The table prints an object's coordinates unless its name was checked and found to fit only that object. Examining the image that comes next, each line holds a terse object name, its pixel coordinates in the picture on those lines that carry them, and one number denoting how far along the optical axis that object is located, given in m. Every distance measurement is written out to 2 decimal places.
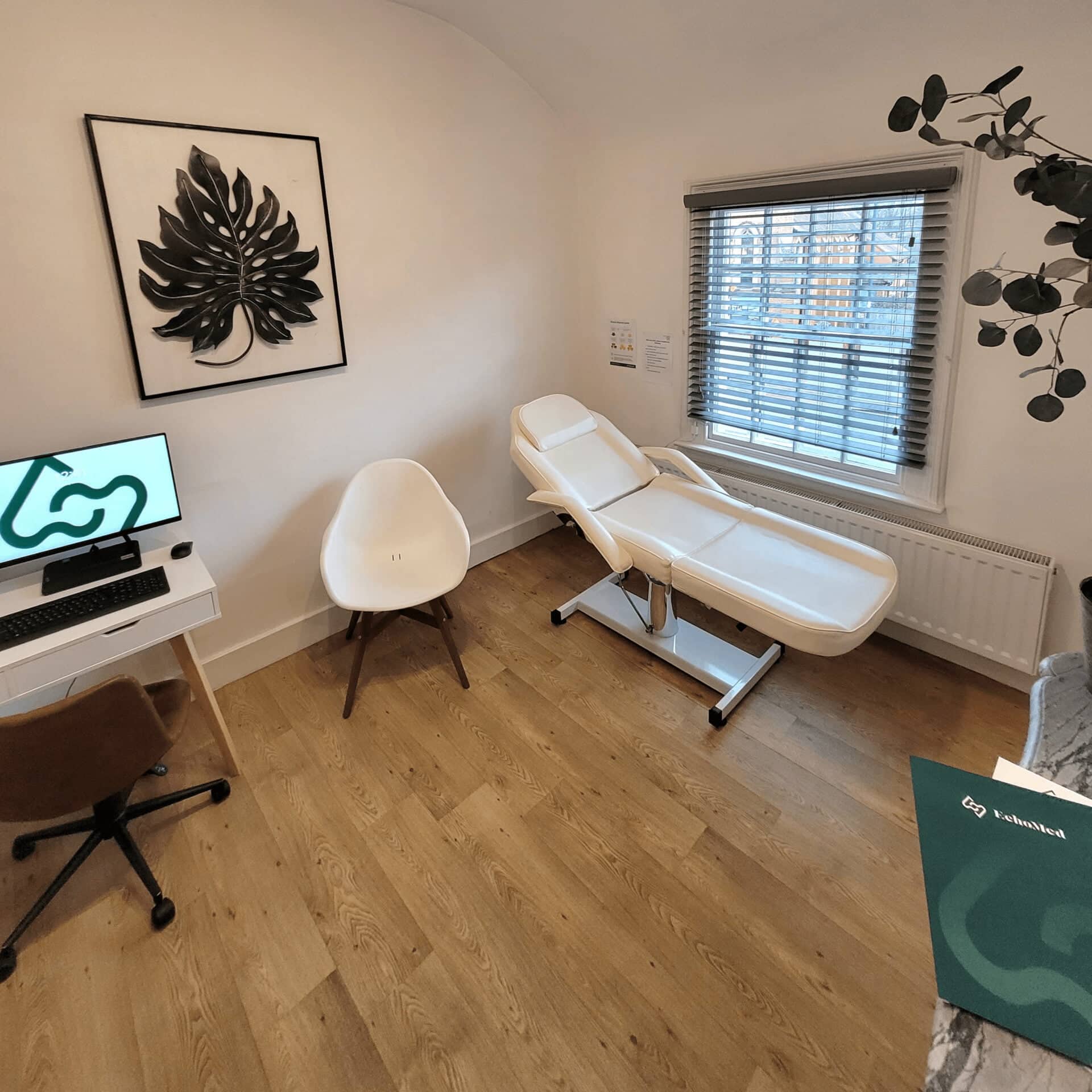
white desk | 1.77
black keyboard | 1.81
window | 2.33
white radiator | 2.25
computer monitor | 1.98
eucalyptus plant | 0.91
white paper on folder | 0.96
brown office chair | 1.53
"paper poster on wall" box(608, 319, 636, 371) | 3.46
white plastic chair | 2.50
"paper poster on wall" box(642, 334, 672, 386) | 3.29
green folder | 0.73
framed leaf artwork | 2.11
